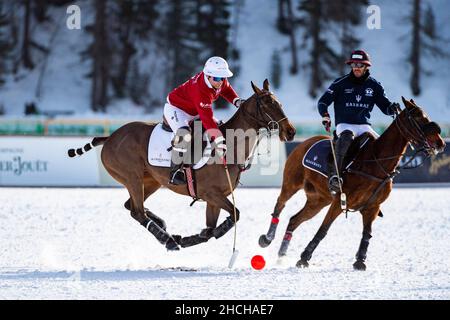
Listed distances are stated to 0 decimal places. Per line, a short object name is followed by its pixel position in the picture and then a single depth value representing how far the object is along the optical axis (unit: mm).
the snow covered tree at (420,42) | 39688
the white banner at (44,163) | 20688
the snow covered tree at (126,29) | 40219
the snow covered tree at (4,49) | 39812
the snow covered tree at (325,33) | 39031
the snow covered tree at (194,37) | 39438
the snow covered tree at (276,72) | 40344
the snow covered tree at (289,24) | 40938
